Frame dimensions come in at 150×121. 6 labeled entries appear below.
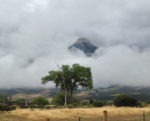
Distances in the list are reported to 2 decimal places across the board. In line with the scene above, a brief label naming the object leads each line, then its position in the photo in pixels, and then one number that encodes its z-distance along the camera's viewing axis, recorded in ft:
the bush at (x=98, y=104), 342.44
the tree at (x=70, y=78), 431.02
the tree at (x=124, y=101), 328.62
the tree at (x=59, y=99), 455.22
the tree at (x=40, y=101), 474.90
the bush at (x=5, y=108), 298.31
